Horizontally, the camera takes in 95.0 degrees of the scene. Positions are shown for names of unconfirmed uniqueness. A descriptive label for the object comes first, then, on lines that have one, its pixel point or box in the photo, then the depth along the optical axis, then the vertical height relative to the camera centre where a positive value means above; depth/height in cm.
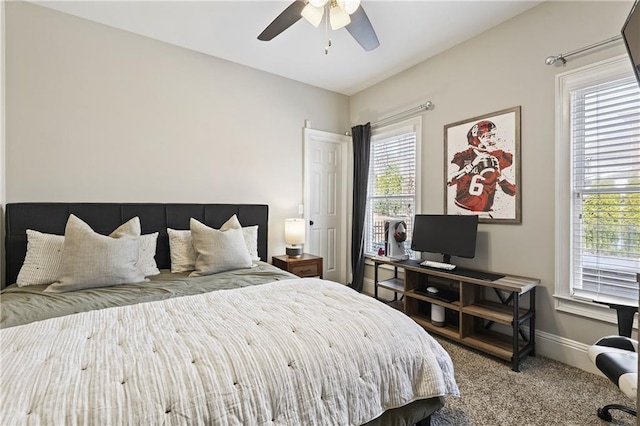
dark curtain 395 +22
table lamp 354 -29
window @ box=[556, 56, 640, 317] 202 +18
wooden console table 225 -82
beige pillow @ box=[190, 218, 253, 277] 243 -34
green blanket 154 -52
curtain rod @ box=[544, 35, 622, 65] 204 +119
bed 89 -53
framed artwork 257 +42
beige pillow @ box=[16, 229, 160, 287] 206 -35
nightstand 333 -62
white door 404 +17
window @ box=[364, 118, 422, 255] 350 +40
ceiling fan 190 +135
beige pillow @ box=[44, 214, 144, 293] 192 -34
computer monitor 268 -23
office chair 138 -76
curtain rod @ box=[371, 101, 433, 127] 323 +116
